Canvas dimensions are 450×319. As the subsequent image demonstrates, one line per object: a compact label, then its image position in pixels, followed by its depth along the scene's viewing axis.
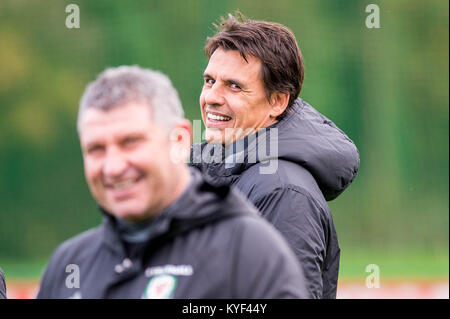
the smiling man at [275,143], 6.54
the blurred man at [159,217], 4.15
